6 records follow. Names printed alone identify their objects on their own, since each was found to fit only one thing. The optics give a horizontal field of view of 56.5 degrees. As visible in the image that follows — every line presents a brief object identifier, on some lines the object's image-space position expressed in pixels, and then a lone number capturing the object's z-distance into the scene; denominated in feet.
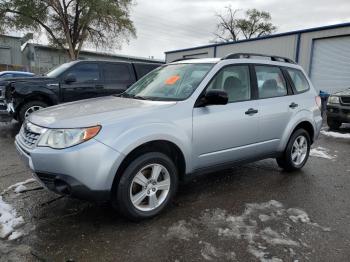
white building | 50.85
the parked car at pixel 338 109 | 30.91
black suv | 26.37
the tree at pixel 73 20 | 80.74
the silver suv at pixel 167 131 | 9.93
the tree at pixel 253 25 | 154.92
